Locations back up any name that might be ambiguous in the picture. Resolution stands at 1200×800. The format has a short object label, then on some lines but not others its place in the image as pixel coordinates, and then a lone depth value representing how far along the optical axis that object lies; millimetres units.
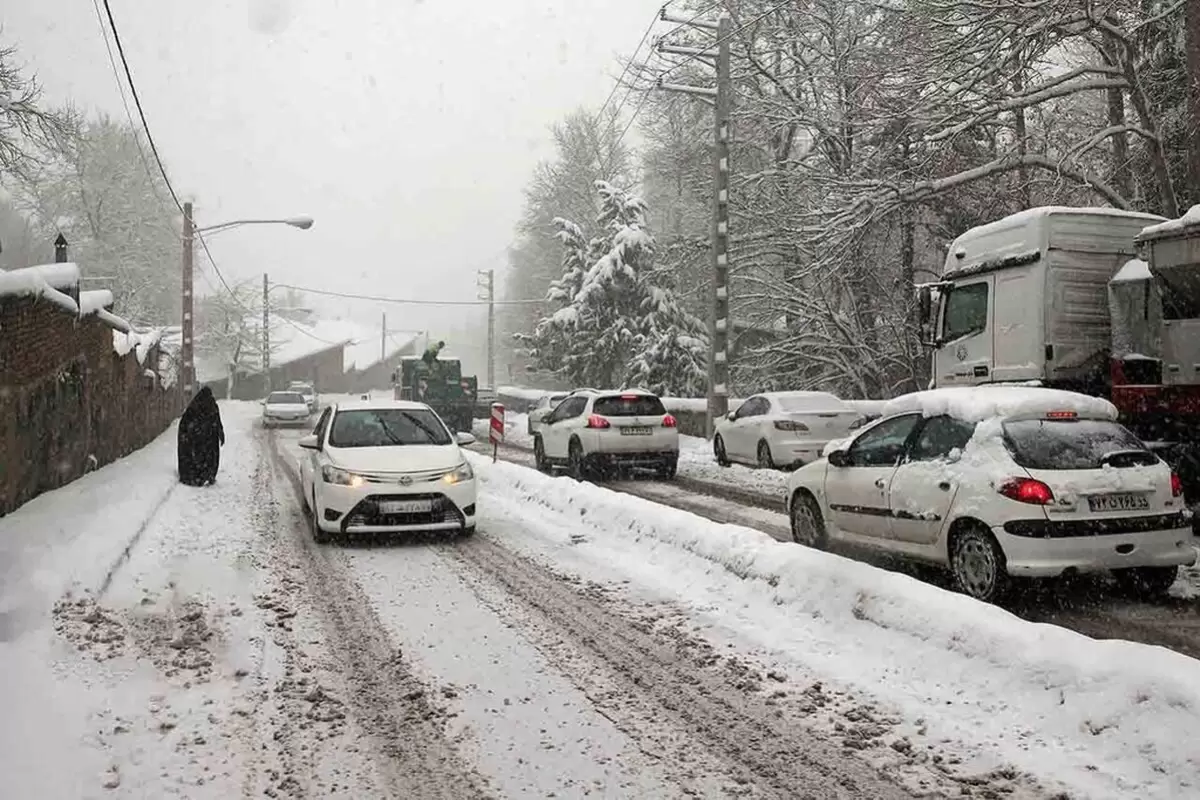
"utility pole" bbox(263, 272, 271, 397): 60462
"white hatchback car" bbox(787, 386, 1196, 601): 6508
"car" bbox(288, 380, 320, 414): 47703
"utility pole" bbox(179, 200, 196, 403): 31453
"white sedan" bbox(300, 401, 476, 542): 9516
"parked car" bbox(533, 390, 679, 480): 16203
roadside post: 18872
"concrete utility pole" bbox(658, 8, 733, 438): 20234
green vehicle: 29531
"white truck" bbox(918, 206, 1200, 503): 9195
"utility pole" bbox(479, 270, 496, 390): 59125
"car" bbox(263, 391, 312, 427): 34688
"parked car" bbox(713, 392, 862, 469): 16297
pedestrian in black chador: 14570
